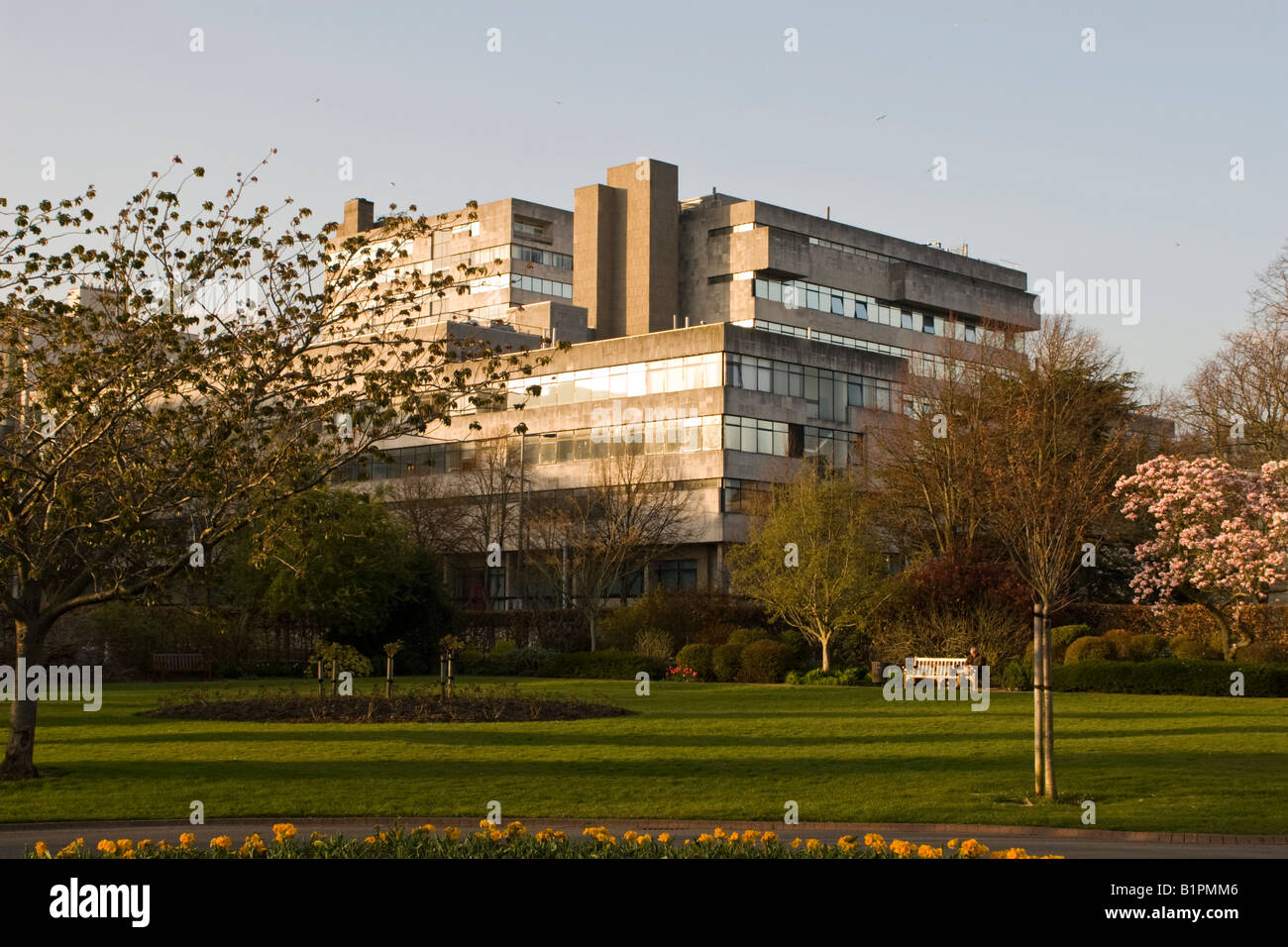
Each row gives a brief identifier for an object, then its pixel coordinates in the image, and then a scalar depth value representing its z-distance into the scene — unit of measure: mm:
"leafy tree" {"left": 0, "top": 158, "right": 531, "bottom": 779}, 19984
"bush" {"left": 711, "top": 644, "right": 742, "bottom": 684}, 47375
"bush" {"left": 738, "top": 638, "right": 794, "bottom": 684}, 46906
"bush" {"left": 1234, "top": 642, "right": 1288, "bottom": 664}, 39938
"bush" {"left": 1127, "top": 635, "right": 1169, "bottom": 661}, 41438
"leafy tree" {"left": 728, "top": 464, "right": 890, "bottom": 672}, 47188
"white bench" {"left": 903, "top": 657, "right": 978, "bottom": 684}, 40750
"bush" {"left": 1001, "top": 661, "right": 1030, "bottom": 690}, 40781
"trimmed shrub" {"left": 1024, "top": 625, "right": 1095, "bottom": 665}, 43062
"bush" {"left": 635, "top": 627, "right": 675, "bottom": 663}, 51469
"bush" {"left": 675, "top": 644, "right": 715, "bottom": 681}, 47906
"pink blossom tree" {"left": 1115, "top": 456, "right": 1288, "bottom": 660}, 35531
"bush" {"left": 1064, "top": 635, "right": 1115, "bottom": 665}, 41281
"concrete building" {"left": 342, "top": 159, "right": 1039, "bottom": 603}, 73250
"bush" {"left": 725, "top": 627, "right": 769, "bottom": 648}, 50031
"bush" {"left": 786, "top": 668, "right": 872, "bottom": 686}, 45156
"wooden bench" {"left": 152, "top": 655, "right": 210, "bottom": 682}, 48500
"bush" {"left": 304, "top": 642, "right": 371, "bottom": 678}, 33844
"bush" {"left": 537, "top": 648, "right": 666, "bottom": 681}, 48781
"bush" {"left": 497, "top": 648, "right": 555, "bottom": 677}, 52125
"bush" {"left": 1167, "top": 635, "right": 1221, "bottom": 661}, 41906
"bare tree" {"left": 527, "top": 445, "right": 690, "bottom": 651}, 58719
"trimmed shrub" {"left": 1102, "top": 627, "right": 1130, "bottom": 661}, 41375
